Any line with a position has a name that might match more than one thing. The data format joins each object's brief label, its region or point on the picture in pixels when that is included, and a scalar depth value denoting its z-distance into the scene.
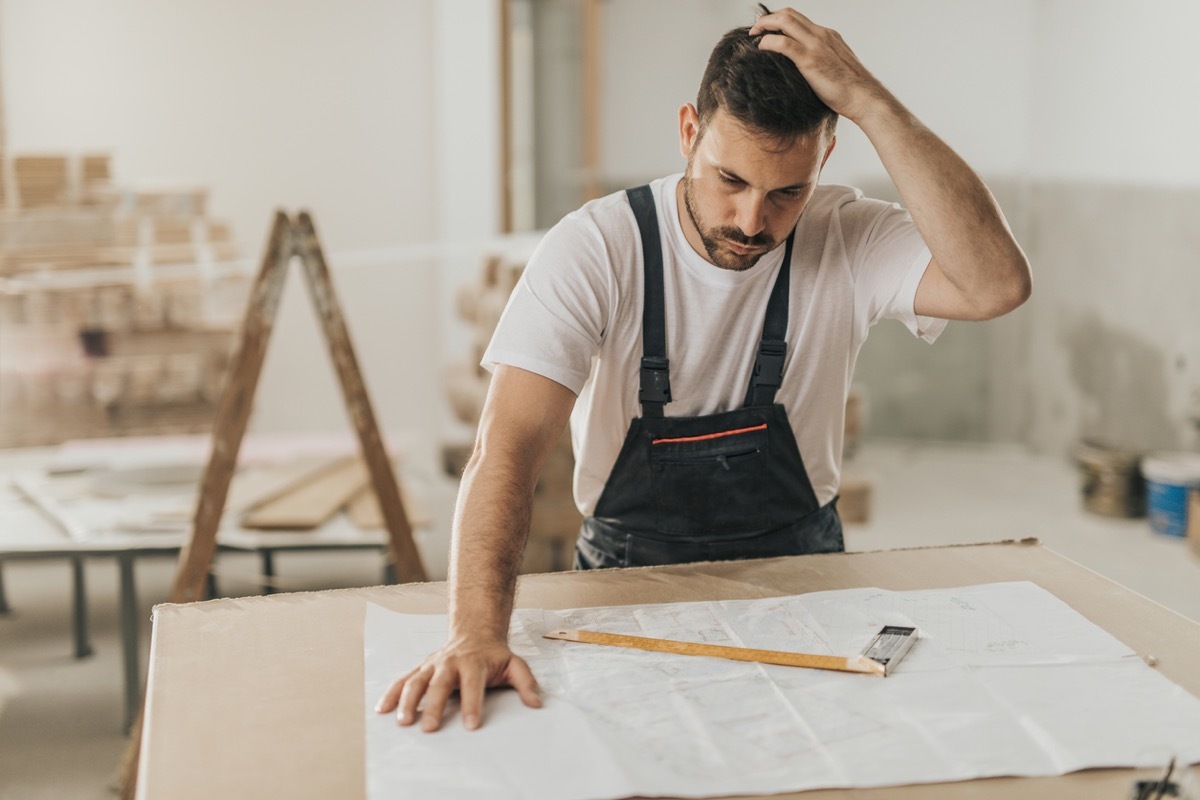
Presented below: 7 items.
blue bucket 4.77
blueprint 1.15
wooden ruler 1.37
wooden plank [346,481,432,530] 3.43
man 1.78
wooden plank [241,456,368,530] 3.36
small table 3.15
